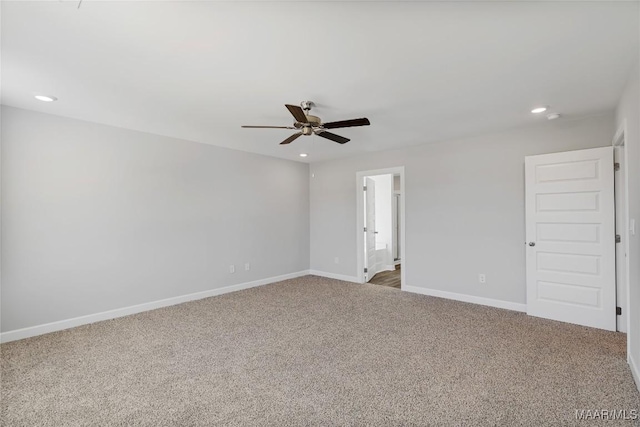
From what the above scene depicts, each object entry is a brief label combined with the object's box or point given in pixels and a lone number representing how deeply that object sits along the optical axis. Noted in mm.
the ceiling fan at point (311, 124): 2579
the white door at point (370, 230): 5723
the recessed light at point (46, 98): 2889
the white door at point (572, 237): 3334
